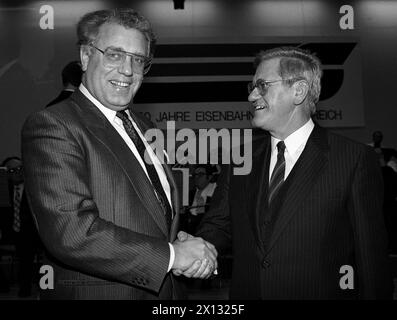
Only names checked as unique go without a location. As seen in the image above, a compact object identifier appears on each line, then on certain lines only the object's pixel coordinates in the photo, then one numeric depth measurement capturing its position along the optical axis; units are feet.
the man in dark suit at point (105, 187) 5.76
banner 32.83
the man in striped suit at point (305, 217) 7.06
